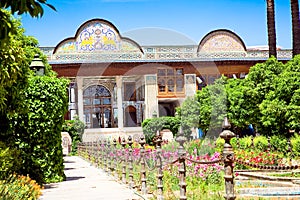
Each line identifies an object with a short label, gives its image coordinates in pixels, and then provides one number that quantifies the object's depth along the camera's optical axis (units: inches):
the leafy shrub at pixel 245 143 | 686.6
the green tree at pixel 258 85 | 770.7
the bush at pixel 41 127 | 421.1
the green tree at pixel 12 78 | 291.0
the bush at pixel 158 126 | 1144.2
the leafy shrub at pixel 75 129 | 1168.2
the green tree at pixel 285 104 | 651.5
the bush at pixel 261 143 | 653.9
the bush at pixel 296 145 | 575.0
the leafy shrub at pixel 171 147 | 611.8
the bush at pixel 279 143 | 624.7
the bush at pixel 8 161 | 343.9
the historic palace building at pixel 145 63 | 1226.6
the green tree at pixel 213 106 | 901.8
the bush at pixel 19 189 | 272.5
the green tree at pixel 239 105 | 813.2
